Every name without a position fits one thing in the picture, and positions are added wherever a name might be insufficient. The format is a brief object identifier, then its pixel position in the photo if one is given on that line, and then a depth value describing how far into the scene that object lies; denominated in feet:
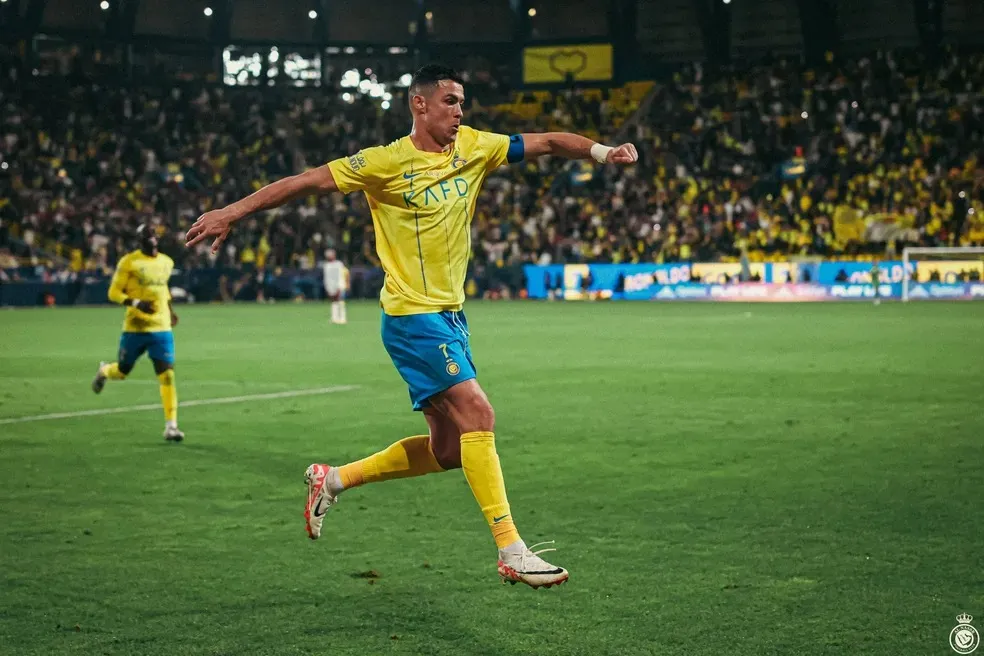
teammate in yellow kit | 38.58
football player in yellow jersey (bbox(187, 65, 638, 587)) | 19.22
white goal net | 133.80
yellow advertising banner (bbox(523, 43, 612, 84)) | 183.42
